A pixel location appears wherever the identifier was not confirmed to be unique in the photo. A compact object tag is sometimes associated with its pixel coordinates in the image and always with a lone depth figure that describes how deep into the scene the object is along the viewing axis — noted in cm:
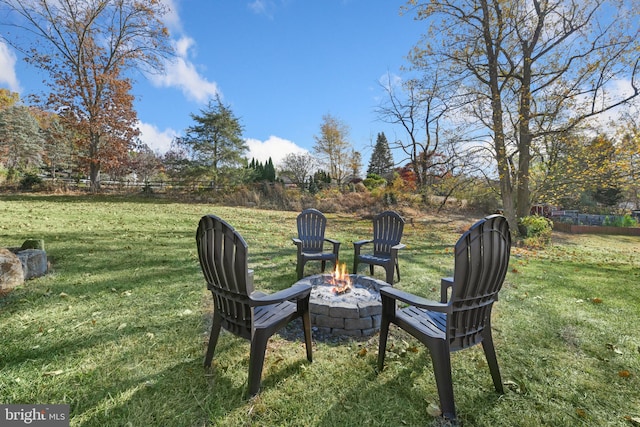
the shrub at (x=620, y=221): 1217
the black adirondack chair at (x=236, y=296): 166
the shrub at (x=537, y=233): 790
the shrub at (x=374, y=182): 1809
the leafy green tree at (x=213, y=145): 1756
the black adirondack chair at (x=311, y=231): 429
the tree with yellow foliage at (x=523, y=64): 720
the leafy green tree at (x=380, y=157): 3469
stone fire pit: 249
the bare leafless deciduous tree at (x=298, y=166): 2923
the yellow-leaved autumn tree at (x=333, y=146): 2852
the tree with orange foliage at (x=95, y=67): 1459
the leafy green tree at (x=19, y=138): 2614
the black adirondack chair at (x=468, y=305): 156
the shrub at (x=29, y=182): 1455
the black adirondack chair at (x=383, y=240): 388
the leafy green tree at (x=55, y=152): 2588
